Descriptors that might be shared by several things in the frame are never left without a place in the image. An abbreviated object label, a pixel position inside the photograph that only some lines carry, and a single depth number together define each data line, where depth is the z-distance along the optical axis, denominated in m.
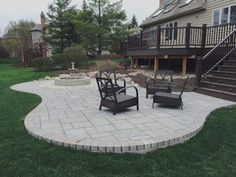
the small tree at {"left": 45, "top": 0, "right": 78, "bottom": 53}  27.45
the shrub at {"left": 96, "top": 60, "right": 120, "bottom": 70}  14.96
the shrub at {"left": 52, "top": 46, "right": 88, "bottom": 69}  16.83
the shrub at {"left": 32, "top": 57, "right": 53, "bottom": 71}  16.36
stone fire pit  10.63
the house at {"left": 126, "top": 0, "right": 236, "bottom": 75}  11.20
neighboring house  26.41
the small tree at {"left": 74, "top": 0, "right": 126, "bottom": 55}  24.91
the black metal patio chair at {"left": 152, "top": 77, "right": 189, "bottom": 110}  5.94
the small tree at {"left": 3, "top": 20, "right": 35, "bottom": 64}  31.61
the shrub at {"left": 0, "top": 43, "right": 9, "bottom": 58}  33.37
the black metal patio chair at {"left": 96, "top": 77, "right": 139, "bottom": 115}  5.46
